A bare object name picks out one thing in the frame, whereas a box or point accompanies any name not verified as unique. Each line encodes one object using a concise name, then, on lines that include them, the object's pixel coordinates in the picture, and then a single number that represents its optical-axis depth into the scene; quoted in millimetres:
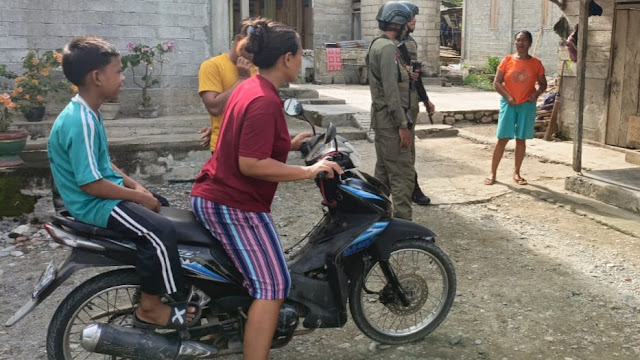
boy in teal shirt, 2641
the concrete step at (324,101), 11352
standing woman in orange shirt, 6809
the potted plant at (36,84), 7426
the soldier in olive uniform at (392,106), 4996
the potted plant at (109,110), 8883
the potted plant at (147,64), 8789
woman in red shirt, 2633
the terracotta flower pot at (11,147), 5926
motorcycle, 2760
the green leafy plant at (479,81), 17359
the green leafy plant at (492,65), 20531
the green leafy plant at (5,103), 6023
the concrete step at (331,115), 9727
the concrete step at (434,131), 10201
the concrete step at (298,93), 10885
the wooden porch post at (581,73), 7109
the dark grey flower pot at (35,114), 8047
